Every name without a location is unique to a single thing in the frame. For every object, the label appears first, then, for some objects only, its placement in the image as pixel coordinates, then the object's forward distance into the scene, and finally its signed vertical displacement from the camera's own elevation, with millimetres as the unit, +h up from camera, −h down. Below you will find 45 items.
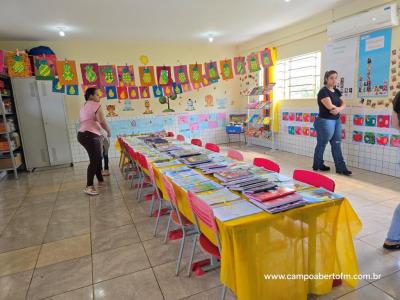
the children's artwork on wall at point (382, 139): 4121 -701
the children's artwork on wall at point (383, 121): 4066 -428
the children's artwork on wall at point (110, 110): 6523 -2
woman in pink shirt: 3836 -259
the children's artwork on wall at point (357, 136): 4511 -695
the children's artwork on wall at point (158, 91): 5914 +346
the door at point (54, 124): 5621 -217
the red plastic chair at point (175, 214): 2057 -859
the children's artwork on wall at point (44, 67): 4477 +767
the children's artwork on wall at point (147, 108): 6805 -9
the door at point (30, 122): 5488 -148
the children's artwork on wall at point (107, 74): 4746 +626
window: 5406 +445
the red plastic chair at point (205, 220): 1516 -689
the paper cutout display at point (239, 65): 4973 +668
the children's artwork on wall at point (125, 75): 5016 +620
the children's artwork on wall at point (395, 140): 3936 -705
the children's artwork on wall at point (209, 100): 7395 +95
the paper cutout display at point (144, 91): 5918 +369
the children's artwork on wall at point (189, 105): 7203 +0
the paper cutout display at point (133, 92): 5969 +359
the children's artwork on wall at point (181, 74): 4957 +566
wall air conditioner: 3768 +1065
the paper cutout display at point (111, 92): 5957 +387
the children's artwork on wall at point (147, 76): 4910 +571
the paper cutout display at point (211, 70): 5008 +610
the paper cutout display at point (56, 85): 4730 +481
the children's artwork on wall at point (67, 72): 4488 +666
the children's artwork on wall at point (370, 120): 4262 -420
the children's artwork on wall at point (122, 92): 6214 +384
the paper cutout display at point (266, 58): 4924 +763
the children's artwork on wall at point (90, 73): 4578 +640
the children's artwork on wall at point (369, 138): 4316 -703
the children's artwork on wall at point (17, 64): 4656 +892
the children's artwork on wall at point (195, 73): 4988 +574
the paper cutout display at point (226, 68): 5000 +627
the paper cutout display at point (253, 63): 5051 +699
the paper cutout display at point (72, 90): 5020 +416
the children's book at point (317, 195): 1628 -604
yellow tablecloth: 1419 -848
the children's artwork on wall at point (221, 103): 7573 -1
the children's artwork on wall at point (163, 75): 4969 +576
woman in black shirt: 4172 -380
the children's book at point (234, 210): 1470 -606
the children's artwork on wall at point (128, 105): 6648 +89
